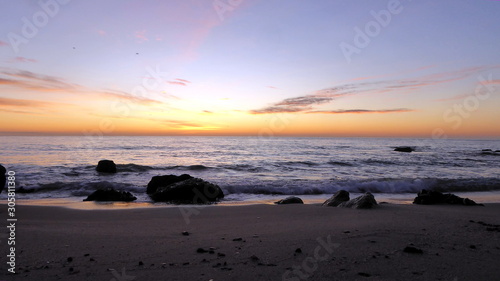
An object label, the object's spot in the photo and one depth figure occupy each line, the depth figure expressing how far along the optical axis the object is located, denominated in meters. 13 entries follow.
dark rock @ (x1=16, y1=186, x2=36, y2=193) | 13.08
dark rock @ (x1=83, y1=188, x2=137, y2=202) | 10.94
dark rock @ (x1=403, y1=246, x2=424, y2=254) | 4.22
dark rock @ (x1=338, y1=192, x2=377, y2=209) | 8.42
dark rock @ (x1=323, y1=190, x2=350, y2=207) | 9.33
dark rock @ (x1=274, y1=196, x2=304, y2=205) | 10.42
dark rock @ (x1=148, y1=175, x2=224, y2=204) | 11.59
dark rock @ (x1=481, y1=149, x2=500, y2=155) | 49.09
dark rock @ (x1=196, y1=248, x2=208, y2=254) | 4.33
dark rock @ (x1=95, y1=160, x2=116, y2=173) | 21.16
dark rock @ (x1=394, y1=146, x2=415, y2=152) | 55.16
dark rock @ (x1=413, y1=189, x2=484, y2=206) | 9.56
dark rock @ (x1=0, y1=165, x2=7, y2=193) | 8.68
